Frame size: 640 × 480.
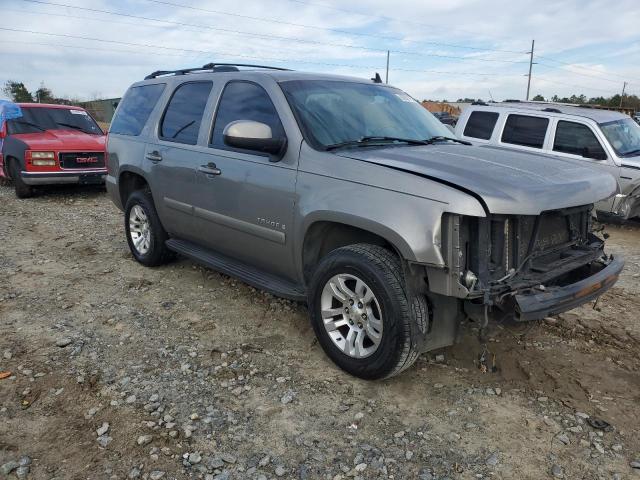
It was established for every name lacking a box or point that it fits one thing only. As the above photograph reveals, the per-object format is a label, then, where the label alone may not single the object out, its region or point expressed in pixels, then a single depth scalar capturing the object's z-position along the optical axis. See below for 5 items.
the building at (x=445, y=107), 38.81
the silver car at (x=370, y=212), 2.76
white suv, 7.27
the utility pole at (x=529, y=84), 48.43
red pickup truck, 9.41
